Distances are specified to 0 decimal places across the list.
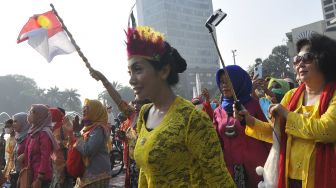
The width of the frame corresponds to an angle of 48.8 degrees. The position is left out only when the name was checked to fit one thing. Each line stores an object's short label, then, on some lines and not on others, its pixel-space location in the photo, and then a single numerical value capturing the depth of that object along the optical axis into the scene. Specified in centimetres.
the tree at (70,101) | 8444
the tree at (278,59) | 5541
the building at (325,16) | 4725
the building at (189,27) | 10078
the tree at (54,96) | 8406
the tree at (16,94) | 8031
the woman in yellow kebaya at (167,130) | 190
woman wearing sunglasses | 223
